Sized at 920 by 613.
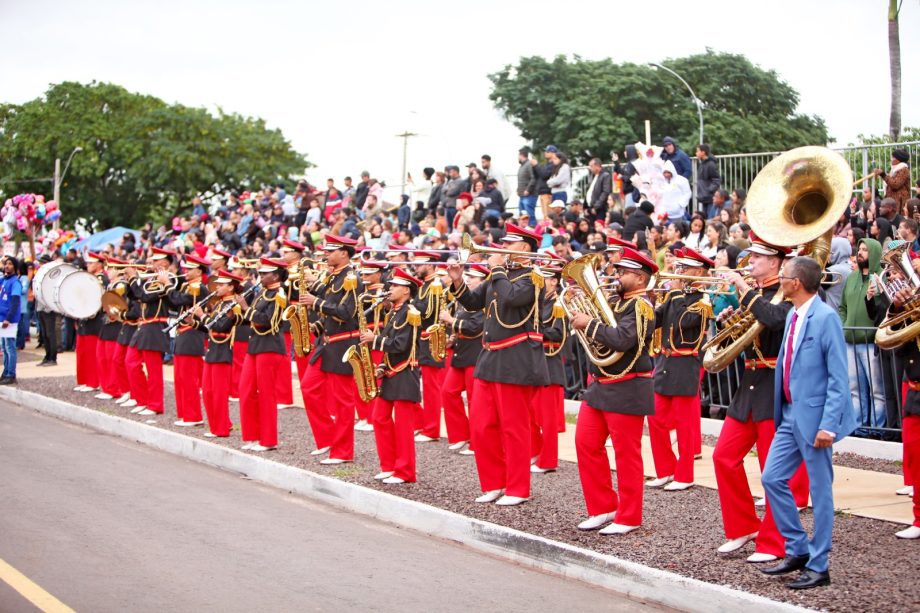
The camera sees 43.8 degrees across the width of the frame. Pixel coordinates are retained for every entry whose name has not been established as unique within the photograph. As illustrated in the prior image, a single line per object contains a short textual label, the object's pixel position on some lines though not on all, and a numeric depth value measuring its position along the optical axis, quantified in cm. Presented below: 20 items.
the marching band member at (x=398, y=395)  1073
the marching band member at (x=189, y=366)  1475
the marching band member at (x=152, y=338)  1585
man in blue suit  696
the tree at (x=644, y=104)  3691
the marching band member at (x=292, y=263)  1339
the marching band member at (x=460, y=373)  1285
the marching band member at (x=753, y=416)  773
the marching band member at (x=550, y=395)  1152
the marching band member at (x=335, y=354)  1184
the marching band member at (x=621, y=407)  853
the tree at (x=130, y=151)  5062
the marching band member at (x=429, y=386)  1389
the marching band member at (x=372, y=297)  1215
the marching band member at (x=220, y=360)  1366
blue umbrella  3572
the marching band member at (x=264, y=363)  1263
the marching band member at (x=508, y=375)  965
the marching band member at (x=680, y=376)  1051
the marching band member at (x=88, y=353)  1864
